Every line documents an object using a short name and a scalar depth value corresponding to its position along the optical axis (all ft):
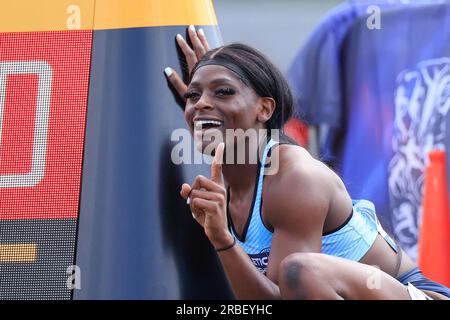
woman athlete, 14.35
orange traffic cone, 26.84
